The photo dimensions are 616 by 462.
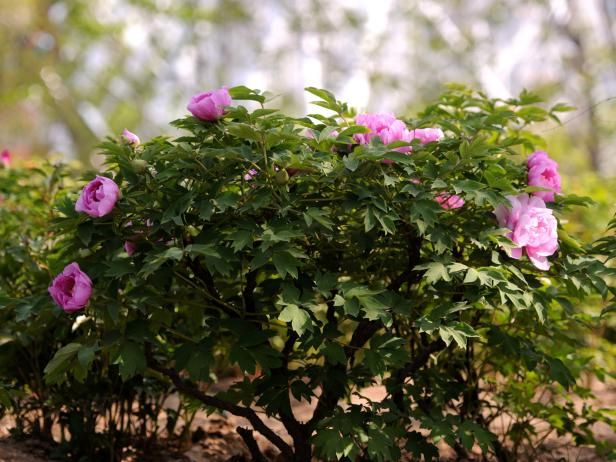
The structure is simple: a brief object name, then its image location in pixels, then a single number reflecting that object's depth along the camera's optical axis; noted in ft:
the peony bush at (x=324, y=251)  6.29
